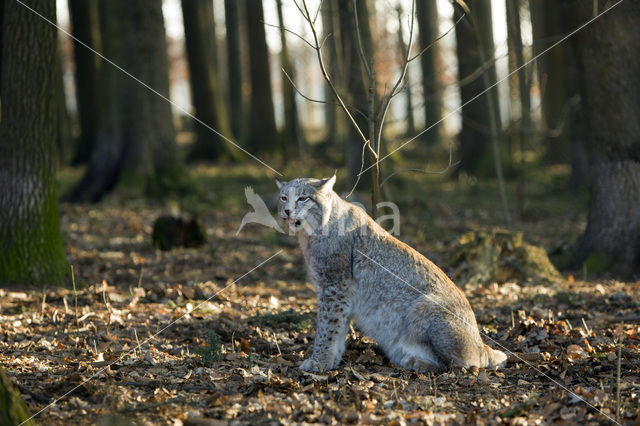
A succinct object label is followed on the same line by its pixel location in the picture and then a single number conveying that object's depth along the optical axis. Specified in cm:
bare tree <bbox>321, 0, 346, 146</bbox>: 1917
